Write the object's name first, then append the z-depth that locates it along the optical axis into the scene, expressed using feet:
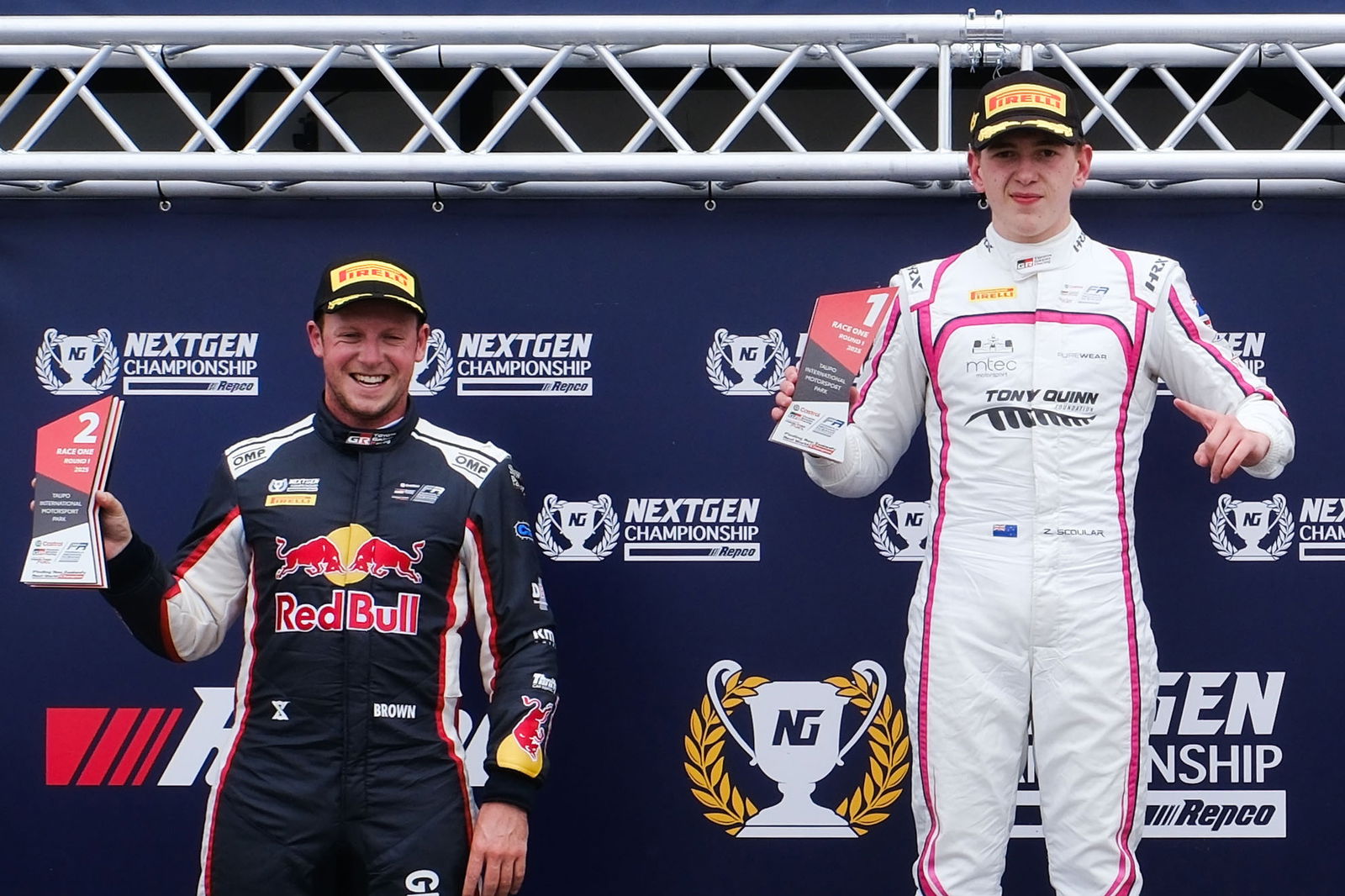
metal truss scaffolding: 21.11
